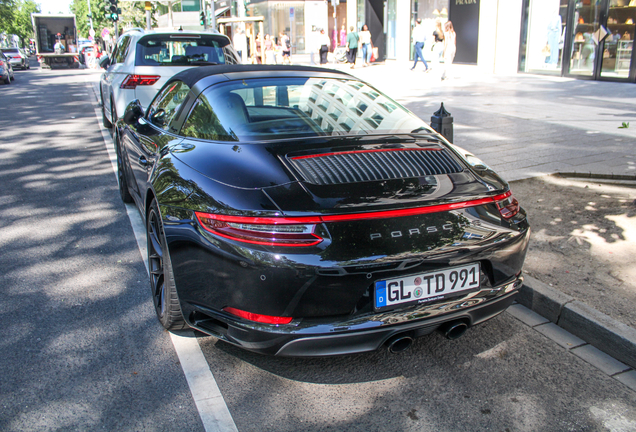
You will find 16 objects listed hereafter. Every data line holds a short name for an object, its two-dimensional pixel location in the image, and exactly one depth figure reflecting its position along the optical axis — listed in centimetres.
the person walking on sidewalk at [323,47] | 3077
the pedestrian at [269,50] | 2889
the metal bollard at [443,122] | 589
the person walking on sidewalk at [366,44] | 2722
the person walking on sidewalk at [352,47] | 2572
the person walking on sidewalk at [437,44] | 2031
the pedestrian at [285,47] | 2942
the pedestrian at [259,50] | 2758
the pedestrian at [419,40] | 2238
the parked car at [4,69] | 2332
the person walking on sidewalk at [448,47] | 1803
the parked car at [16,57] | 3972
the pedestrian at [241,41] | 2378
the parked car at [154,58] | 795
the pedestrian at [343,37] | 3666
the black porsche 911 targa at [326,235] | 236
